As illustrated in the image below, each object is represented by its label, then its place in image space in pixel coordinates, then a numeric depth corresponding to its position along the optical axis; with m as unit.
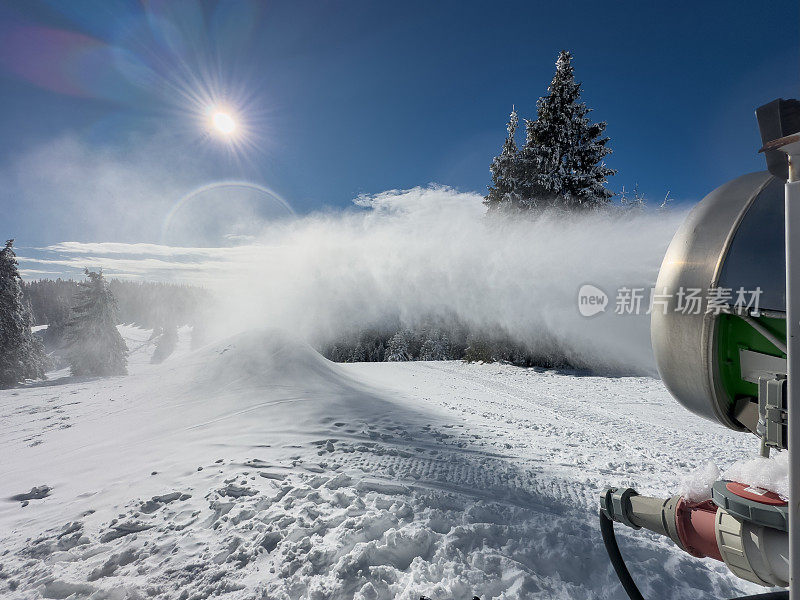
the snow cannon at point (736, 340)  1.19
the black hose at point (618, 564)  1.90
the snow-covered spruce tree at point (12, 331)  19.09
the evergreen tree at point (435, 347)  36.17
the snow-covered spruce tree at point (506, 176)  16.44
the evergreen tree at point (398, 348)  37.91
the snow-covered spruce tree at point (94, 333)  25.36
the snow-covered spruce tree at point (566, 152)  15.12
